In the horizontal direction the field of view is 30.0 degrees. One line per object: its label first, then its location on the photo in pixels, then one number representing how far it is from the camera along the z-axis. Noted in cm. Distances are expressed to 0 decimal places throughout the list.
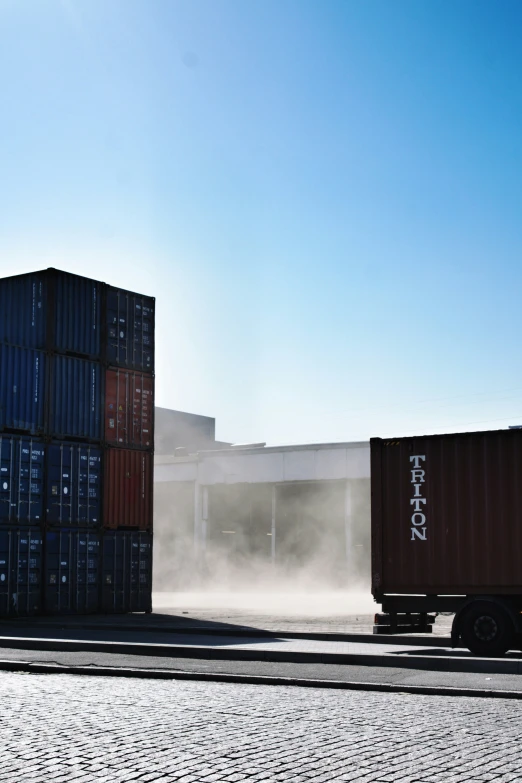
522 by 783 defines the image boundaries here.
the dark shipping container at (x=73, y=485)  2697
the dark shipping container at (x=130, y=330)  2911
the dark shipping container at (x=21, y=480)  2564
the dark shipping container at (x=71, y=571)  2659
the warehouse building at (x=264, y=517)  5203
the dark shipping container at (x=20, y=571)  2556
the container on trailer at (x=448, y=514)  1645
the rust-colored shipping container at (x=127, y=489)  2852
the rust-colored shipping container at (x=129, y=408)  2881
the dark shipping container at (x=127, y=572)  2805
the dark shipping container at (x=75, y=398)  2723
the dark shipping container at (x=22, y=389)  2586
